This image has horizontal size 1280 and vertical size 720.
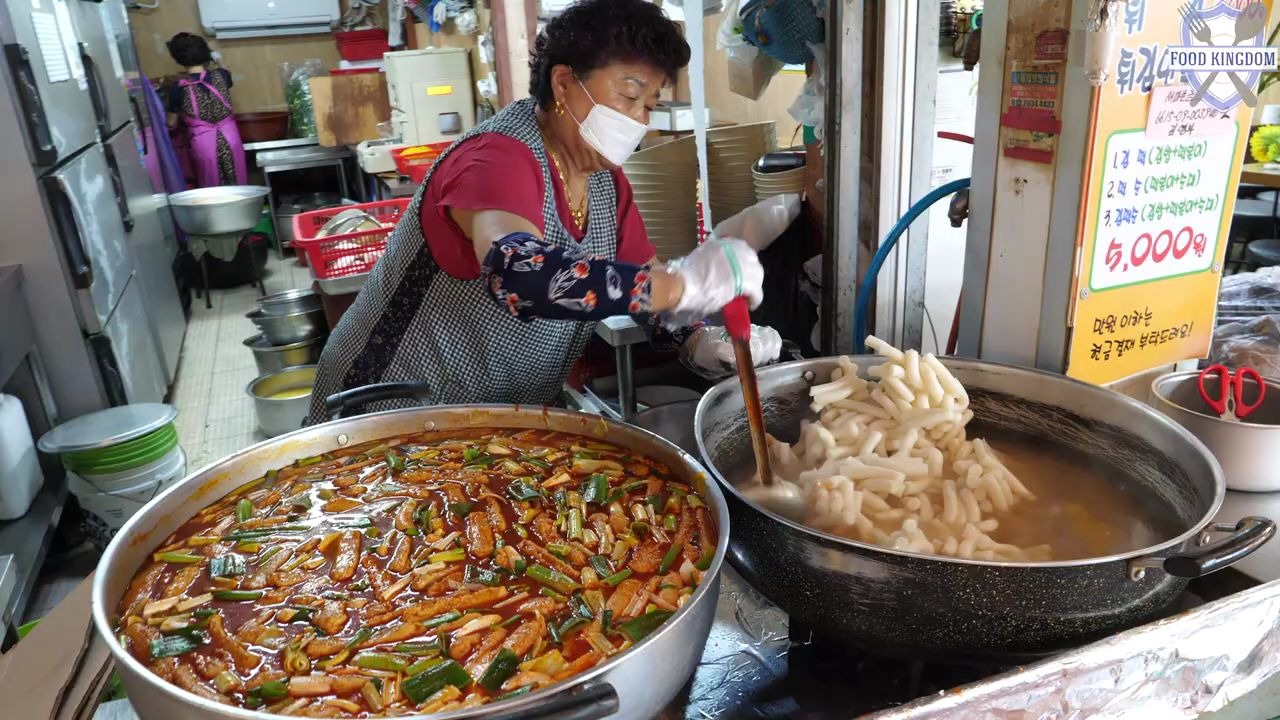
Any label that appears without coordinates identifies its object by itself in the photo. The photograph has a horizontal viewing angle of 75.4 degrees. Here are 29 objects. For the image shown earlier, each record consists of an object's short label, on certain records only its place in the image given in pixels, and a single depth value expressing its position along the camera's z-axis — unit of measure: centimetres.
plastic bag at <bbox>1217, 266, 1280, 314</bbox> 213
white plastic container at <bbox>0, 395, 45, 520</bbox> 314
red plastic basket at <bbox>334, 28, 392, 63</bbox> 850
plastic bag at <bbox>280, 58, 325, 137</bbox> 857
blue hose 184
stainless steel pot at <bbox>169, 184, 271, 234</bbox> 631
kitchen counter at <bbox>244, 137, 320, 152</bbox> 820
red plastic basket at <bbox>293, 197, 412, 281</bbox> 398
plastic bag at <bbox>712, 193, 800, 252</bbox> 271
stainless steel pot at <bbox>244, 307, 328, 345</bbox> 500
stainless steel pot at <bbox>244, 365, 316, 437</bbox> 440
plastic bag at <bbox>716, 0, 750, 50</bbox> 274
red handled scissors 157
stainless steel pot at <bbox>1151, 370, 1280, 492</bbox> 142
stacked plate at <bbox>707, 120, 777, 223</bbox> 321
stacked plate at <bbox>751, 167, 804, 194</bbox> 288
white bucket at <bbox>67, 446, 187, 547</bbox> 352
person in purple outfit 754
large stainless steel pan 82
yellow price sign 144
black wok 96
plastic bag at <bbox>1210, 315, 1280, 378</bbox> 178
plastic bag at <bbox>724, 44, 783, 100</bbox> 274
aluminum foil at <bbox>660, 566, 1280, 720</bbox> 101
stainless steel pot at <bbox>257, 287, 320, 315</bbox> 516
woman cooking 146
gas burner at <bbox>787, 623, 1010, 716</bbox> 116
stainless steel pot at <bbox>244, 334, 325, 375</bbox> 491
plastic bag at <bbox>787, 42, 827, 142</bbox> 243
